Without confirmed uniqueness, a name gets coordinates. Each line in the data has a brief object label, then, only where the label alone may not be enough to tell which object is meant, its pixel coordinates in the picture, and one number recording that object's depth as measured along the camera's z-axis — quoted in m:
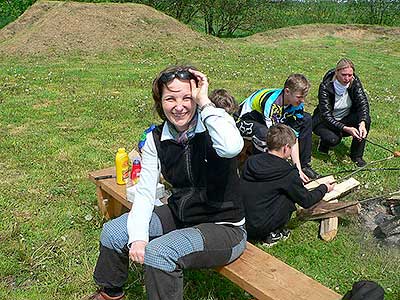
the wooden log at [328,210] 4.19
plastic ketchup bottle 3.90
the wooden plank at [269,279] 2.66
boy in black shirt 3.78
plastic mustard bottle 3.97
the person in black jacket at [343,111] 5.82
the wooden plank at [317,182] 4.67
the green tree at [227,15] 24.14
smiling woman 2.72
